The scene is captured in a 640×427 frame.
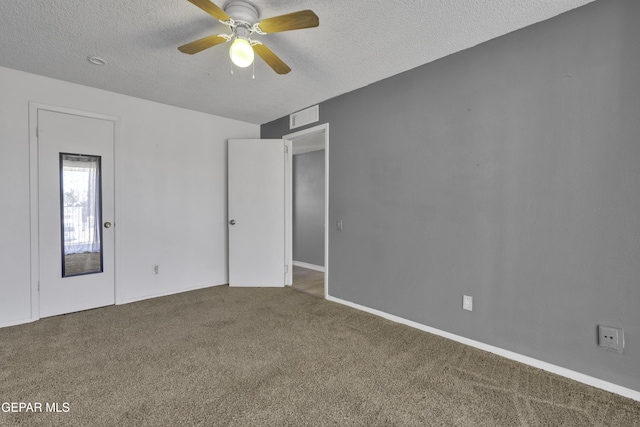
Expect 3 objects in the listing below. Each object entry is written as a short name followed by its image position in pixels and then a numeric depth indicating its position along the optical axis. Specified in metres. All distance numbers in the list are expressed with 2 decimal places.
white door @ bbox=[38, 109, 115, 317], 2.99
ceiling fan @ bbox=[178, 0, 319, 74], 1.68
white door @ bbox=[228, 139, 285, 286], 4.16
